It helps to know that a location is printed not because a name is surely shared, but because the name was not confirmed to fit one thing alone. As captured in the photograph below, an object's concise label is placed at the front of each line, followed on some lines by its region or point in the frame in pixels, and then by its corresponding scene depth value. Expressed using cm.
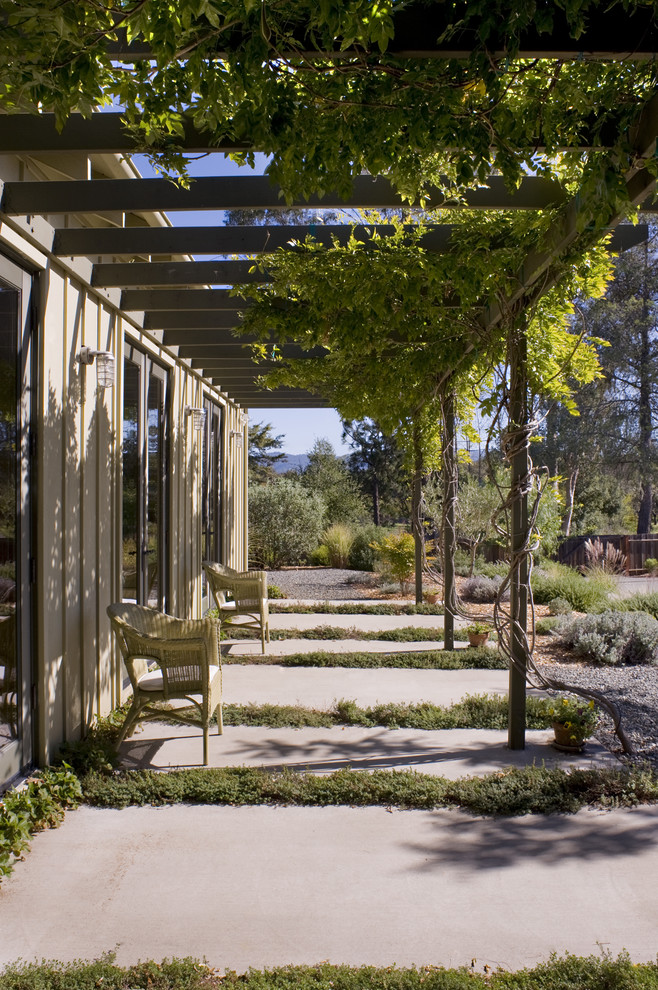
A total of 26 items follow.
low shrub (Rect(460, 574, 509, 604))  1068
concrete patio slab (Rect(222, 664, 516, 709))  546
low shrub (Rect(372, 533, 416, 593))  1215
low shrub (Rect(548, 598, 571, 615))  921
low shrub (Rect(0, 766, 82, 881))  304
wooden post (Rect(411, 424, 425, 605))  976
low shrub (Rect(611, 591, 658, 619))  893
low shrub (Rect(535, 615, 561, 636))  838
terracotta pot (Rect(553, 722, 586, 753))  430
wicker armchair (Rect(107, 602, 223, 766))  422
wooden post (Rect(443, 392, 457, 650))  738
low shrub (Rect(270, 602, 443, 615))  1001
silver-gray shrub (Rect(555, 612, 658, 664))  693
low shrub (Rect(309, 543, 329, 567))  1642
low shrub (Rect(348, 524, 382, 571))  1575
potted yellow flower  430
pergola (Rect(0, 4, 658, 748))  235
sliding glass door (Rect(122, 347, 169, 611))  557
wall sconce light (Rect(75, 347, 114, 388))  456
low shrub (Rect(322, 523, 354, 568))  1609
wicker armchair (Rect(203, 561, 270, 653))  745
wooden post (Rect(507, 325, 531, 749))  437
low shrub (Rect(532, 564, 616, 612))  968
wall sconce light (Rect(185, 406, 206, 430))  782
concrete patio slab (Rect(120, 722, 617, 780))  413
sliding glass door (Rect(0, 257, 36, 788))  341
